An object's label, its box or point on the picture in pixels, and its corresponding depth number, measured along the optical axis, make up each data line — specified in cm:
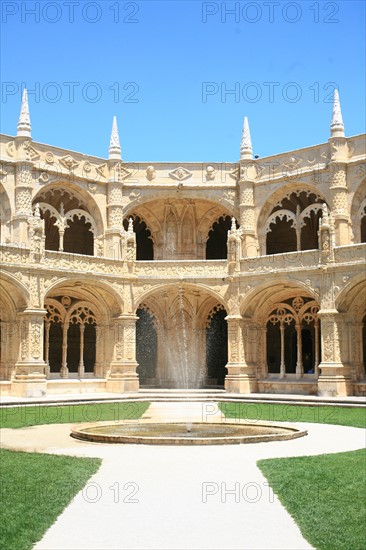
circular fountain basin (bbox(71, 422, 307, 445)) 1305
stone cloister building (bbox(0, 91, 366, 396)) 2827
